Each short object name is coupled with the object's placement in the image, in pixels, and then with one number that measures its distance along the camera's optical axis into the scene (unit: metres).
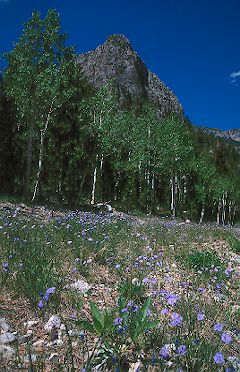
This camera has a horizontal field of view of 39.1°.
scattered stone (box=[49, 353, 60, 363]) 3.23
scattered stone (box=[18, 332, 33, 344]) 3.54
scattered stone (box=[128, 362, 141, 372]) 3.19
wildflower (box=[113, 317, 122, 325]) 3.33
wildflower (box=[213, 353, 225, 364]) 2.51
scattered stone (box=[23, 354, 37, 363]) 3.20
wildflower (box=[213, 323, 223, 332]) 2.89
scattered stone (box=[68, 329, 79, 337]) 3.71
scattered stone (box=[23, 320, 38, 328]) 3.90
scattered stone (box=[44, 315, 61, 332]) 3.86
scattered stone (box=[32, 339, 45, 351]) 3.45
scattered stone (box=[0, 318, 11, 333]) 3.69
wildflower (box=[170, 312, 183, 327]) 2.96
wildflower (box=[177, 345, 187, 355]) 2.73
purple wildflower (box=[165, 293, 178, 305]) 3.40
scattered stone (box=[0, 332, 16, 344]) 3.45
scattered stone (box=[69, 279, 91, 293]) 5.12
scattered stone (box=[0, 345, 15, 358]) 3.19
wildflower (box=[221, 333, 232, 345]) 2.76
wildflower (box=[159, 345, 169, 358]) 2.73
